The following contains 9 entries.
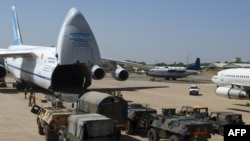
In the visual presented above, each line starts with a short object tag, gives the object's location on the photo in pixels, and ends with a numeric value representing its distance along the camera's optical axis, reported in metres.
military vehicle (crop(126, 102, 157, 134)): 20.61
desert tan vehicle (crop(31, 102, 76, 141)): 18.28
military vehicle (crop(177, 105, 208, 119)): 22.35
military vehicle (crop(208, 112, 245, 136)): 21.38
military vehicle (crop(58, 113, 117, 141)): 14.96
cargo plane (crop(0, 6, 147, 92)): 34.47
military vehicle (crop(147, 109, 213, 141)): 16.11
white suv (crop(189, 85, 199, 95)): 46.62
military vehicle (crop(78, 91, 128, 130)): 18.67
